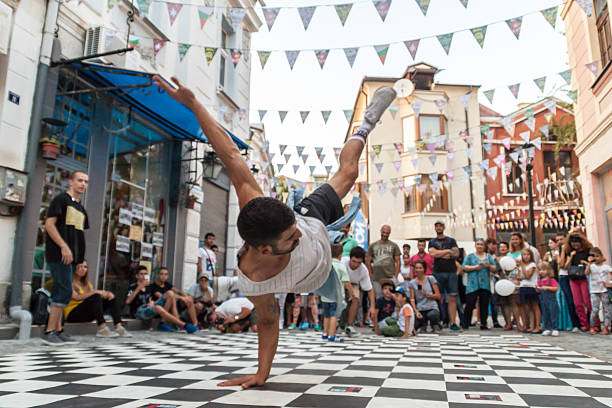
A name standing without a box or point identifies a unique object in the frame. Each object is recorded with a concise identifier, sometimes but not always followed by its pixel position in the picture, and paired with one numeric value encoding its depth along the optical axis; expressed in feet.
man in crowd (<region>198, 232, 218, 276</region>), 23.98
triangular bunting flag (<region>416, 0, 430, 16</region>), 16.77
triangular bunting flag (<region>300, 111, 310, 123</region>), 26.40
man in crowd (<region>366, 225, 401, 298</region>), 23.39
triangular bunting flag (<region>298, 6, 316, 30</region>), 17.56
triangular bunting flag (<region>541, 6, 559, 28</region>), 16.94
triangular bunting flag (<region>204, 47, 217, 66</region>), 20.90
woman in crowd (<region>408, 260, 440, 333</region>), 20.29
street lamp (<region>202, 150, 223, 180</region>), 25.94
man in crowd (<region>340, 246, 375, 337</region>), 18.17
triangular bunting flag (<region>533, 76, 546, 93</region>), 21.71
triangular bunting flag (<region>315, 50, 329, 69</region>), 19.99
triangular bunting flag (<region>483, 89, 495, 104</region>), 23.66
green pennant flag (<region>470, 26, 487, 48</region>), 17.93
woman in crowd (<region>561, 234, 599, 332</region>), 21.01
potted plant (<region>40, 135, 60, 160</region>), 15.56
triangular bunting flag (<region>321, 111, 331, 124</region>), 26.27
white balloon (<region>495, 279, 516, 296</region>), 21.31
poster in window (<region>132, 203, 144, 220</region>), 21.84
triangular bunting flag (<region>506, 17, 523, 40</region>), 17.71
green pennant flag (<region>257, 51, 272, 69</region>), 20.16
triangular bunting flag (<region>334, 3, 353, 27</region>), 17.17
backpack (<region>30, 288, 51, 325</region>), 14.69
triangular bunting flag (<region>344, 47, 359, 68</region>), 19.65
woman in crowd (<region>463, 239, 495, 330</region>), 22.12
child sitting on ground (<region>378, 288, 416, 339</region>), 18.03
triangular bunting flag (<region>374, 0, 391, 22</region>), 16.76
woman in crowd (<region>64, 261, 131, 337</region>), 15.12
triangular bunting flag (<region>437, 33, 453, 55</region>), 18.39
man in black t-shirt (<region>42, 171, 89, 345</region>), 12.74
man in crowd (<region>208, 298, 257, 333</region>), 19.75
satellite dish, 41.86
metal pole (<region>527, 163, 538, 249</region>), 29.66
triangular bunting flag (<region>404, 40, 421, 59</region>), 18.98
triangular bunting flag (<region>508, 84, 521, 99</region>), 23.00
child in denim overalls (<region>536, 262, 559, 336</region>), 19.57
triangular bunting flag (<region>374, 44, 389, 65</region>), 19.27
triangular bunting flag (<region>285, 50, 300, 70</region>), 19.86
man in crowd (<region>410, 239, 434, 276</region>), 24.06
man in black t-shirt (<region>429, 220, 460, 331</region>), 22.13
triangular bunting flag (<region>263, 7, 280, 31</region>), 17.90
